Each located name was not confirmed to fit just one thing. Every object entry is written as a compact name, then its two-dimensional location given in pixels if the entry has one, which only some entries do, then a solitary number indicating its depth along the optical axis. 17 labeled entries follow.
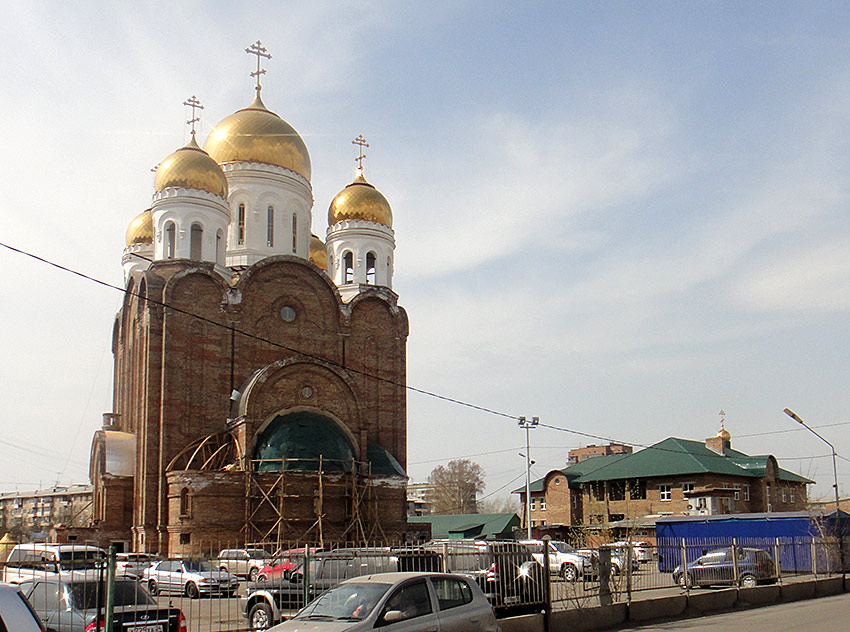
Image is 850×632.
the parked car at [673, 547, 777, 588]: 20.50
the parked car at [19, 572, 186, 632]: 10.79
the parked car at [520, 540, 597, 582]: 17.42
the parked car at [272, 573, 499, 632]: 9.60
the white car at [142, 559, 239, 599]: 19.62
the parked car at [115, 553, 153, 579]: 11.86
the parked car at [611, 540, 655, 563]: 21.12
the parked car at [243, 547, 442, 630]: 13.48
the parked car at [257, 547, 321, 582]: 15.50
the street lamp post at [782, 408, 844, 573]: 27.33
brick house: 45.59
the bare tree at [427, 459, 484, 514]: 88.38
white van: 10.42
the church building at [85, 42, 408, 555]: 31.52
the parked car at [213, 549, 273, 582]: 18.97
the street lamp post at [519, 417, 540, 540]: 40.38
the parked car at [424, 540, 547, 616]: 13.74
